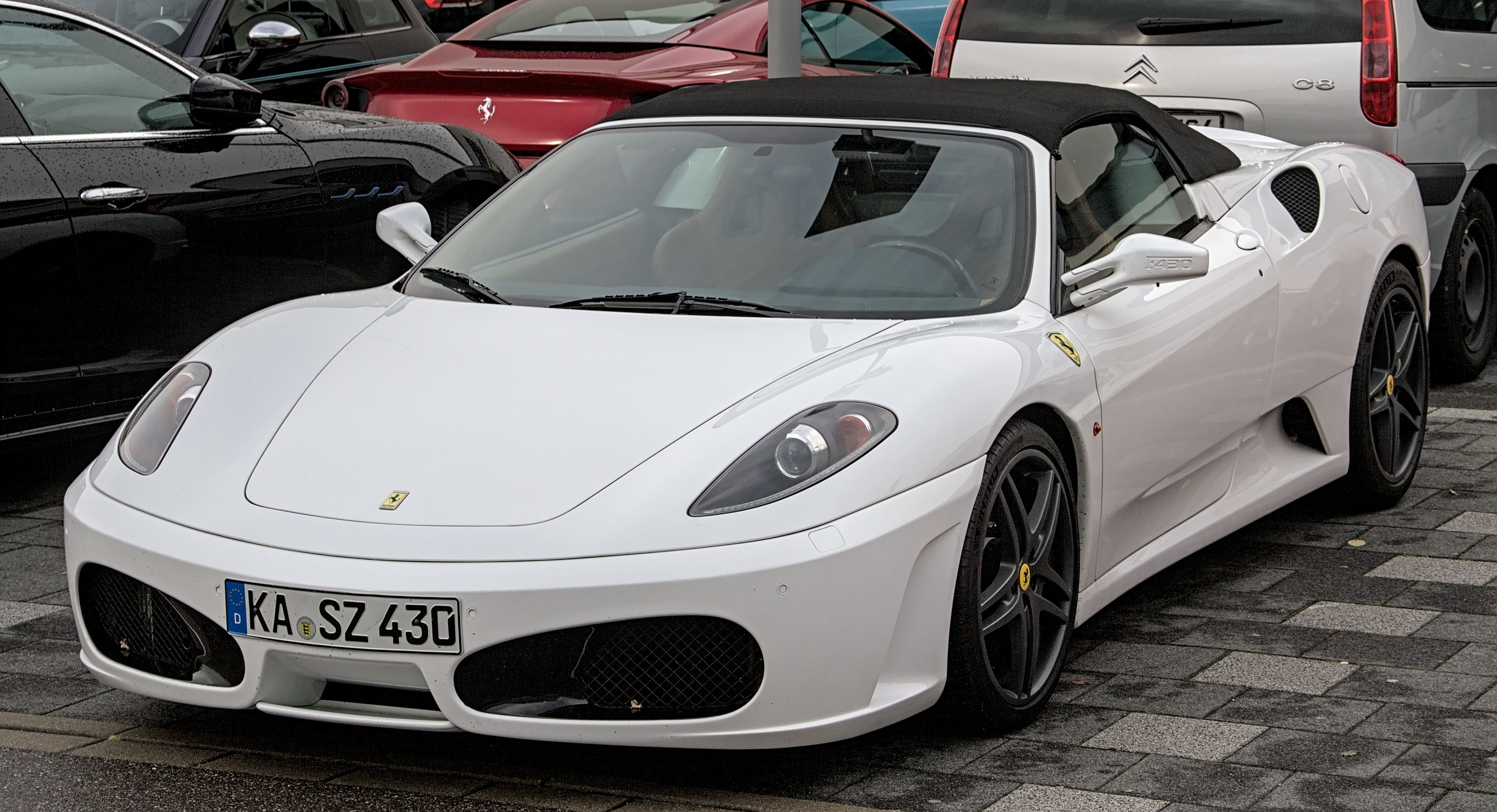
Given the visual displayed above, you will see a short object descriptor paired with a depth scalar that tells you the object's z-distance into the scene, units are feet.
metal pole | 24.31
